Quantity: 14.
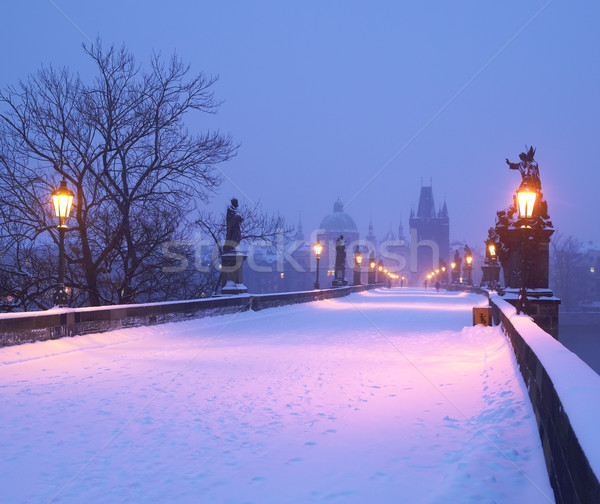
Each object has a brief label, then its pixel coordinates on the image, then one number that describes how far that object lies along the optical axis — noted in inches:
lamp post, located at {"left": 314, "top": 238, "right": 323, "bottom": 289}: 1362.0
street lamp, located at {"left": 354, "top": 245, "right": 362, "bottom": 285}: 2341.7
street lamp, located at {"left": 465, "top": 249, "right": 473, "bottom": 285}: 2204.0
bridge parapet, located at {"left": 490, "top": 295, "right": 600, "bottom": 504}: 114.0
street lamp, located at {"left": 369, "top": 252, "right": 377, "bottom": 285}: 2930.6
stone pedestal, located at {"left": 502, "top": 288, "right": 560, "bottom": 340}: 684.1
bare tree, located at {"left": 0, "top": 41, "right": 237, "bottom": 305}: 830.5
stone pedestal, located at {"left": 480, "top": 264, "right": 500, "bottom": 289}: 1545.8
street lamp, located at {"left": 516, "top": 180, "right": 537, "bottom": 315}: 537.0
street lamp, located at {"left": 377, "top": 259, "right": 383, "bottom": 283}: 3896.2
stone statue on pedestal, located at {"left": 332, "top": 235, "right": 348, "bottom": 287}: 1865.2
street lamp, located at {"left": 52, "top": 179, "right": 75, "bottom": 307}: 535.7
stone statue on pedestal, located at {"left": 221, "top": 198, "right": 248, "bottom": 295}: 915.4
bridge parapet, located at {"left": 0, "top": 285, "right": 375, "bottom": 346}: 434.6
